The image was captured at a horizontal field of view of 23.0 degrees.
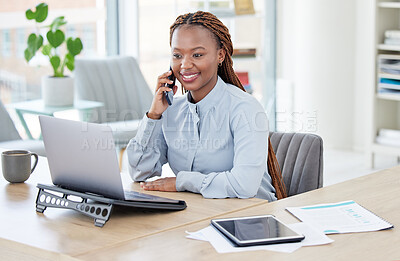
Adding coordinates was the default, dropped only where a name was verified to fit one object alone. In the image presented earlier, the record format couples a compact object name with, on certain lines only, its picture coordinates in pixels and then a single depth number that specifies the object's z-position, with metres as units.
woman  2.83
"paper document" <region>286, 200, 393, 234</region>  2.50
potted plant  4.69
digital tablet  2.39
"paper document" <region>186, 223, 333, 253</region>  2.36
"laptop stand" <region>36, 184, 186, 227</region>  2.56
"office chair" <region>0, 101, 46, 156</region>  4.32
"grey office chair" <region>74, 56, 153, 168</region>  5.17
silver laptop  2.55
